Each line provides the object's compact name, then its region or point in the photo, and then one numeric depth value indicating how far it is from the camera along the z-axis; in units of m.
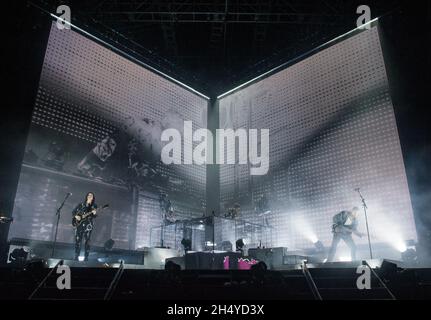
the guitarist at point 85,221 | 8.34
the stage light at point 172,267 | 5.23
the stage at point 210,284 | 4.87
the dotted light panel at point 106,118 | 10.16
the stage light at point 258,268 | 5.20
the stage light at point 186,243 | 9.54
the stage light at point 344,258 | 10.46
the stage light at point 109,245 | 9.66
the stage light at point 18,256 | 7.63
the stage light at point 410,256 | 8.52
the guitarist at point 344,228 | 8.70
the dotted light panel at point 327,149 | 10.25
